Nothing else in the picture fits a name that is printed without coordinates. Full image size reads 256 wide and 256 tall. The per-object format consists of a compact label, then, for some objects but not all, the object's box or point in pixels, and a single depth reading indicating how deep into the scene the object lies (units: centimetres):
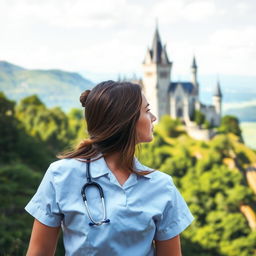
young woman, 194
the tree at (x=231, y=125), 5459
